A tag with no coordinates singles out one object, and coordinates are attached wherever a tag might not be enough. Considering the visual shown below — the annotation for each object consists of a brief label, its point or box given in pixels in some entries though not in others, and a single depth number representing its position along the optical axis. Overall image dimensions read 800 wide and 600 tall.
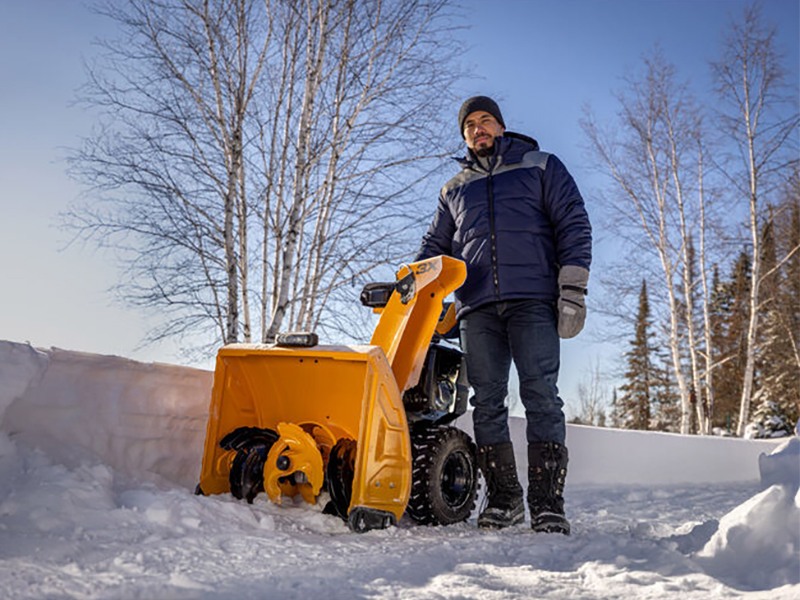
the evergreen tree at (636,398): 30.23
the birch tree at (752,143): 14.27
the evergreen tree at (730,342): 22.47
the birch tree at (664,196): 14.63
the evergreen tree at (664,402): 25.56
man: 3.32
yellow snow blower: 2.91
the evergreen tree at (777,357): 17.80
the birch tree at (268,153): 8.38
